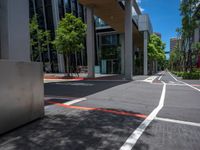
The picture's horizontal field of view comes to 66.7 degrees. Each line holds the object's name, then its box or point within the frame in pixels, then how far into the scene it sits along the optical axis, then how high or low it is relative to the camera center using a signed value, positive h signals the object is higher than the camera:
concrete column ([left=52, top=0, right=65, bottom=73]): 26.97 +8.58
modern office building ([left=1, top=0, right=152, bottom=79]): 24.45 +6.04
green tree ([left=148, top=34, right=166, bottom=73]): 28.53 +3.94
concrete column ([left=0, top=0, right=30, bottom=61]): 5.10 +1.38
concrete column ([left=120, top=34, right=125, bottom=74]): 26.95 +3.43
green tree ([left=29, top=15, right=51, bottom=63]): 21.25 +4.77
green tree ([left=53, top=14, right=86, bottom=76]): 16.41 +3.61
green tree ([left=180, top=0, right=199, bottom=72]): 17.60 +5.83
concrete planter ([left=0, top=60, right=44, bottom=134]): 3.01 -0.53
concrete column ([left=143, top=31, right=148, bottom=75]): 24.78 +1.66
